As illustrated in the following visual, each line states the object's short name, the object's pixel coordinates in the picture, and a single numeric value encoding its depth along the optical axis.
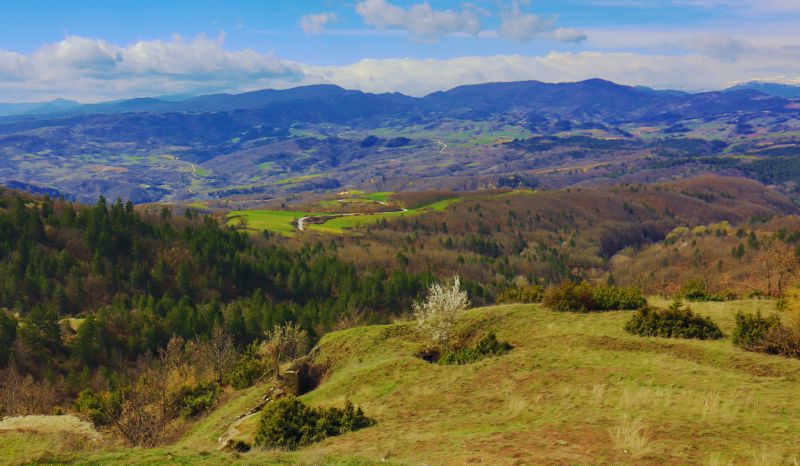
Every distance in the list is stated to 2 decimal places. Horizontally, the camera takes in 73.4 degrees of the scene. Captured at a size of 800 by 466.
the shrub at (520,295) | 64.12
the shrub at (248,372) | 57.00
